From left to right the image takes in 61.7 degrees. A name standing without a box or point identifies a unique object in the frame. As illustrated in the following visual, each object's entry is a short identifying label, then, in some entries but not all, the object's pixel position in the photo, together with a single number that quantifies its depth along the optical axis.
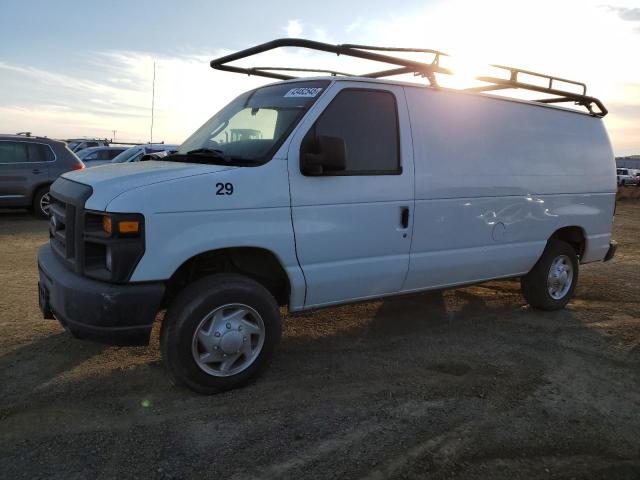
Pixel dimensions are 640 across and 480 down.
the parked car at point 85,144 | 25.80
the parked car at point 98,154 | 17.61
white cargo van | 3.24
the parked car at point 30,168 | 11.19
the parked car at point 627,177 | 40.88
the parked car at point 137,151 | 15.70
